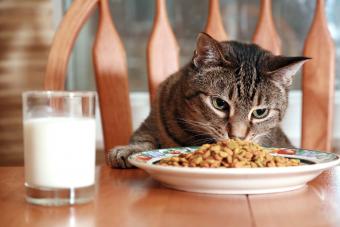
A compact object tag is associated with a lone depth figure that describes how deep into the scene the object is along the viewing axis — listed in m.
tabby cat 1.27
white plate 0.78
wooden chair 1.57
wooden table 0.68
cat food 0.84
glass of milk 0.74
